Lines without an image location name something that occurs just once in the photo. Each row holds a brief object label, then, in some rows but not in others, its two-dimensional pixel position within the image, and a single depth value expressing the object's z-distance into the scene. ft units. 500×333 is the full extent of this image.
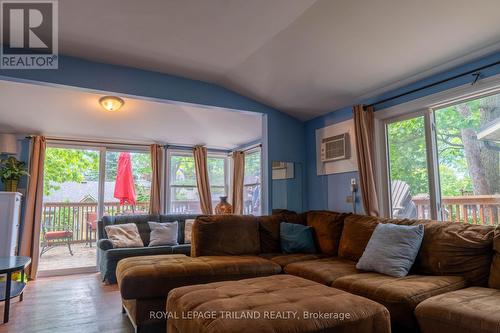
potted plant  14.37
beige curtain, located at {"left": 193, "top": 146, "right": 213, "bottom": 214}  18.99
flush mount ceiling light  13.57
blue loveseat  13.64
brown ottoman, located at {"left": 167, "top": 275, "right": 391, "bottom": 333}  4.83
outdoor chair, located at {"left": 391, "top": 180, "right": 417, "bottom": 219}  10.46
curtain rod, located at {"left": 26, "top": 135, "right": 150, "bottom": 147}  16.12
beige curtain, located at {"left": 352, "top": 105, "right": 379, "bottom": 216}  10.69
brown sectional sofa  6.84
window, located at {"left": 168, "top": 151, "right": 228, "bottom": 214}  18.99
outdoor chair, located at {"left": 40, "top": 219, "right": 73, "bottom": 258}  16.44
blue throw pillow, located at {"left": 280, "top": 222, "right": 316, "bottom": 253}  11.04
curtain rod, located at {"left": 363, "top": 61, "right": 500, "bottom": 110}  8.23
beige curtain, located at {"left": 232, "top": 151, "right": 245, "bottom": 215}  19.17
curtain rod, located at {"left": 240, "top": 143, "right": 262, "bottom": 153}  17.95
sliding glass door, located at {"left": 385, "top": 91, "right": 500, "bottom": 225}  8.55
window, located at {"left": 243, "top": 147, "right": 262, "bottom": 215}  17.99
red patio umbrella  17.76
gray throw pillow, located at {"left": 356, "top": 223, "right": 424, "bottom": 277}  7.95
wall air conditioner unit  12.10
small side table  9.36
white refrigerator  13.29
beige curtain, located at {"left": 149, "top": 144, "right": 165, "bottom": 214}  17.63
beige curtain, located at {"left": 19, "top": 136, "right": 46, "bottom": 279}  14.82
